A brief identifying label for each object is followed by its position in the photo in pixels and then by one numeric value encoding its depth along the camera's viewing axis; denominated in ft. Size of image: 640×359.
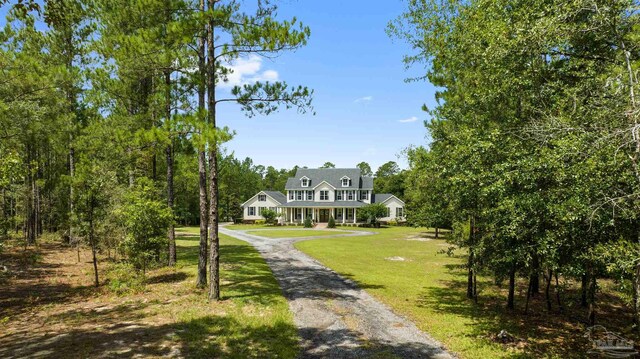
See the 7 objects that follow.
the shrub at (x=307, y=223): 164.25
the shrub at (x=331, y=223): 164.07
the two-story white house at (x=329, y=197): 181.57
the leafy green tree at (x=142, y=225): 41.81
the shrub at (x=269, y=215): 180.24
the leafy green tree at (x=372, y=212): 168.25
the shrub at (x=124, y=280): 39.96
